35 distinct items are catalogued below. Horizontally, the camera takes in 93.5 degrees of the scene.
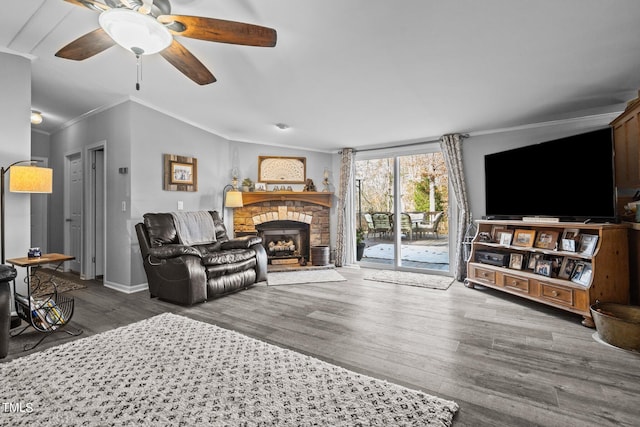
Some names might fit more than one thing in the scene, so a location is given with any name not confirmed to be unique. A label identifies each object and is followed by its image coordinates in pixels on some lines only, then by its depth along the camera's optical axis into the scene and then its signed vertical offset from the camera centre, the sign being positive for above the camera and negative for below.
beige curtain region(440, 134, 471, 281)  4.59 +0.39
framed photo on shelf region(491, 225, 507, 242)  4.09 -0.25
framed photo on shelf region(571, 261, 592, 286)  2.87 -0.60
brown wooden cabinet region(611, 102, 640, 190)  2.88 +0.66
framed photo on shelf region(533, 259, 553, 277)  3.26 -0.60
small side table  2.48 -0.82
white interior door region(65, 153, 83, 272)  4.96 +0.09
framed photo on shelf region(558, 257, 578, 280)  3.13 -0.58
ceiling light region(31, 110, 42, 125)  4.49 +1.48
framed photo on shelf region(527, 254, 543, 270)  3.50 -0.56
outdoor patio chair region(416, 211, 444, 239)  5.09 -0.19
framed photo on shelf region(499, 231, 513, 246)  3.81 -0.32
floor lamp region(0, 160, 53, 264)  2.67 +0.32
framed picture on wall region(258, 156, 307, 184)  5.72 +0.86
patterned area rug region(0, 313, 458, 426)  1.51 -1.01
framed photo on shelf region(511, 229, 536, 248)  3.57 -0.31
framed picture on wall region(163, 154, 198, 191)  4.37 +0.63
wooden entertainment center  2.83 -0.55
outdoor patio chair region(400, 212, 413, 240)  5.37 -0.21
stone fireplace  5.56 -0.13
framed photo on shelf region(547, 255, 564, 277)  3.28 -0.58
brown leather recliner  3.36 -0.61
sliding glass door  5.09 +0.05
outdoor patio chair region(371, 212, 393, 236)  5.56 -0.18
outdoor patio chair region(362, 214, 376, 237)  5.82 -0.18
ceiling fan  1.74 +1.17
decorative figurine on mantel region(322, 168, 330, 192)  5.99 +0.65
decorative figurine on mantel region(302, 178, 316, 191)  5.83 +0.54
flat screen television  3.00 +0.38
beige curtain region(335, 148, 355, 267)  5.80 -0.04
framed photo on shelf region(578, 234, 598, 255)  2.87 -0.31
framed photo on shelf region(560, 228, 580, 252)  3.12 -0.28
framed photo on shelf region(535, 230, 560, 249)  3.35 -0.30
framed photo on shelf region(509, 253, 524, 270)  3.63 -0.59
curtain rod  4.64 +1.20
